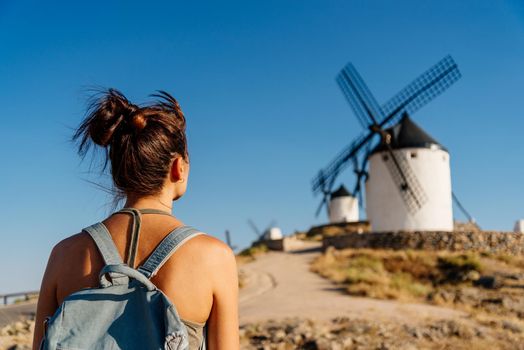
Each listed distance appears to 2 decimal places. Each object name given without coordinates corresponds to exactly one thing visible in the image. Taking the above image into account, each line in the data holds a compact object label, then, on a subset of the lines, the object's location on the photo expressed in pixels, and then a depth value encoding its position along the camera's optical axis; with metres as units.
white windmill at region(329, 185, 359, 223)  40.47
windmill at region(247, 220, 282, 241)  42.27
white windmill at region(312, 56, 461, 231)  24.70
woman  1.64
